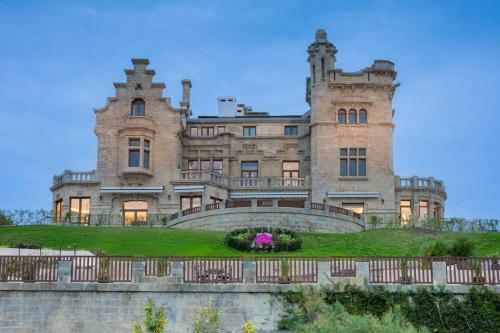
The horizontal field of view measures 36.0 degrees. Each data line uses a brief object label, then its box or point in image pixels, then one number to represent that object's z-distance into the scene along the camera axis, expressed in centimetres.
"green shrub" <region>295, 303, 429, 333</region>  1861
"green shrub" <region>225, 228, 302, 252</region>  3984
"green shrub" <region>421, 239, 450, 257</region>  3091
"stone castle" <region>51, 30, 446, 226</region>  5722
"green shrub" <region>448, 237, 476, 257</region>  3109
